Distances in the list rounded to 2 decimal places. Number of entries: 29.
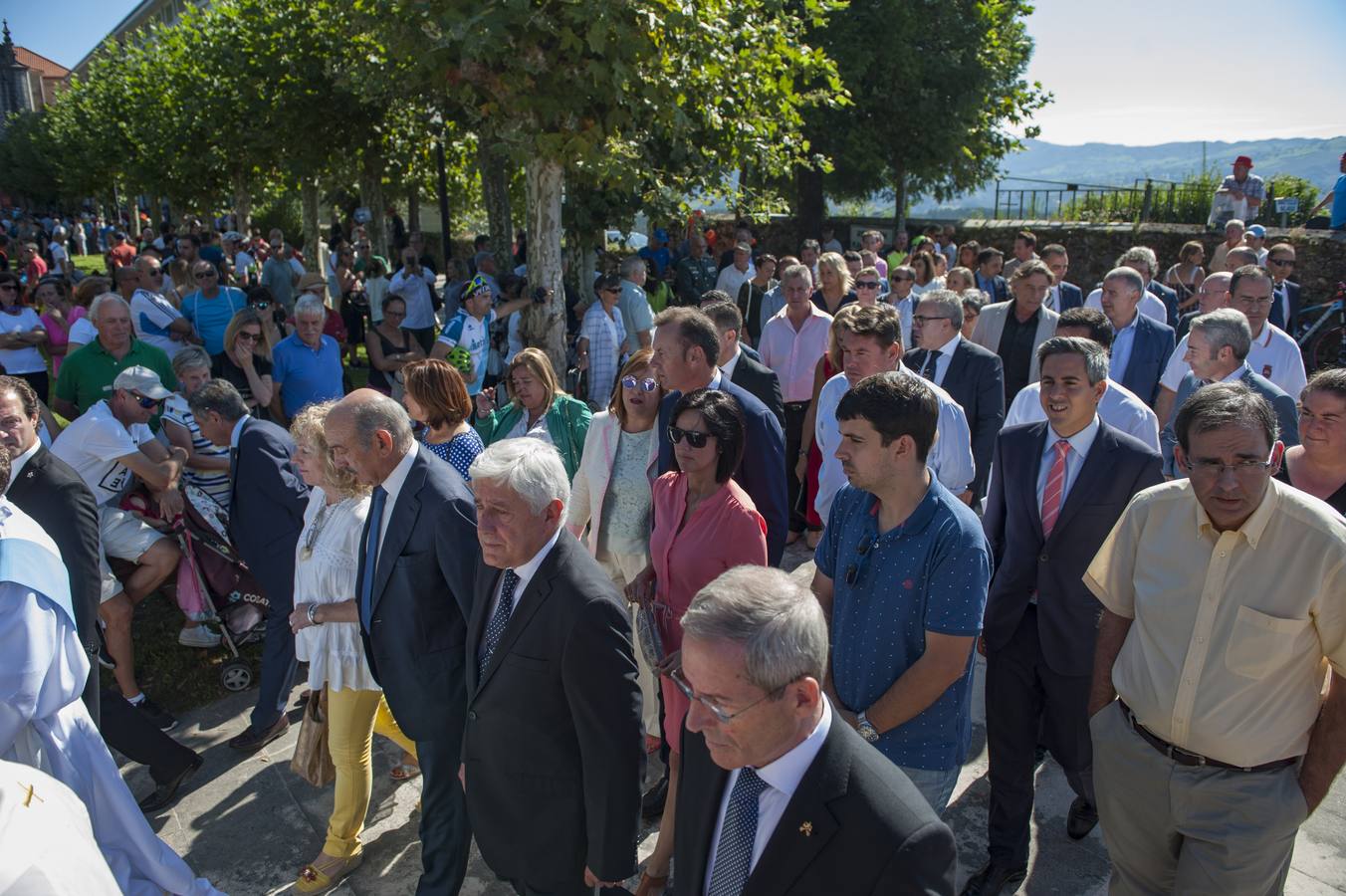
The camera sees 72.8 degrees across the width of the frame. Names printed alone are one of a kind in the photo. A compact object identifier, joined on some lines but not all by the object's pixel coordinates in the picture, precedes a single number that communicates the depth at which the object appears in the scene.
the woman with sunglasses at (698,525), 3.39
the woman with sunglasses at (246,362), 7.09
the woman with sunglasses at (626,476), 4.20
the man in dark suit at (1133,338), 6.17
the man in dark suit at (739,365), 5.11
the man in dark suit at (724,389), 3.84
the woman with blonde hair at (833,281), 8.12
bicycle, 11.28
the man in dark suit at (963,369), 5.19
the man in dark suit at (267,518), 4.71
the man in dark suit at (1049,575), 3.40
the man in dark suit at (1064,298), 8.03
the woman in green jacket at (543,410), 5.09
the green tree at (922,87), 18.23
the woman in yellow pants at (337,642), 3.67
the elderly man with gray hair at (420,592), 3.33
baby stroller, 5.48
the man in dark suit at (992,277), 10.09
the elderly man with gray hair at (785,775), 1.76
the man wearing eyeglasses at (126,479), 5.09
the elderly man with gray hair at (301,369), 7.22
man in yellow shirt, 2.48
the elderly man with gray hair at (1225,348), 4.56
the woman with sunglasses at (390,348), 8.85
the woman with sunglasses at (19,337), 8.60
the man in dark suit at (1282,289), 7.93
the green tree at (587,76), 7.59
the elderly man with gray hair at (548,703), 2.66
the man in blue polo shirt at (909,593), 2.63
